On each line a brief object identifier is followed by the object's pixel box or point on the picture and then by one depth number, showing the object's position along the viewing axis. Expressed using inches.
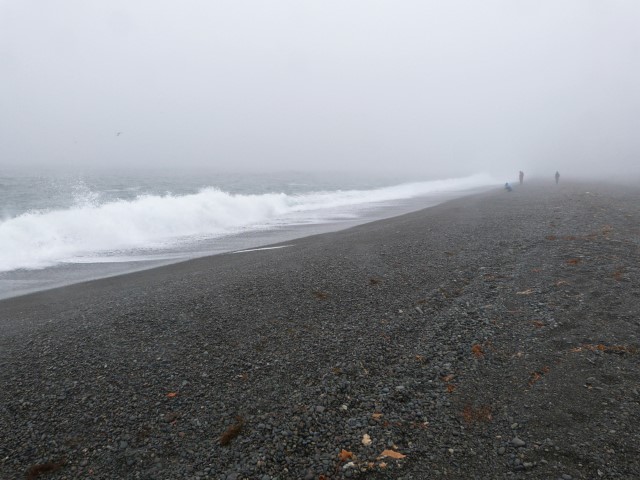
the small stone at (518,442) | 143.9
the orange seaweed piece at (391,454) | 143.0
